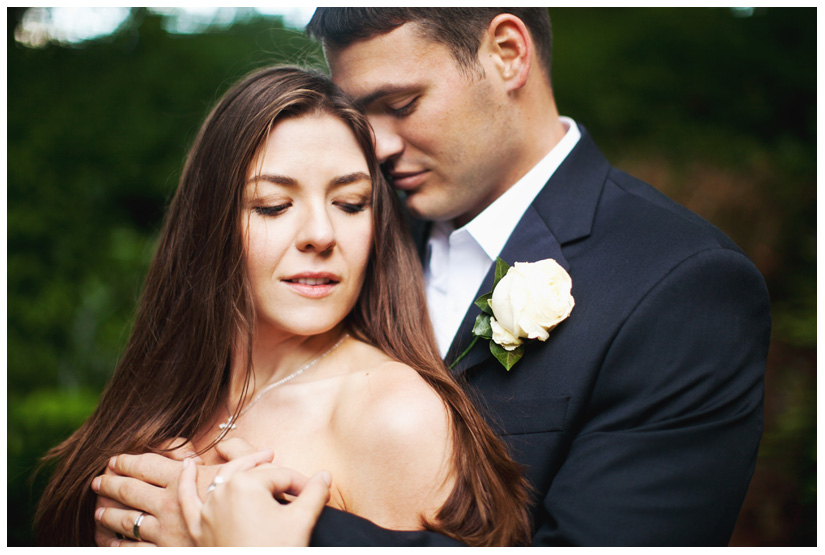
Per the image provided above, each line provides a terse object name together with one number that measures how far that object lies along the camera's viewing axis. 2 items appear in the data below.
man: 1.09
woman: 1.10
